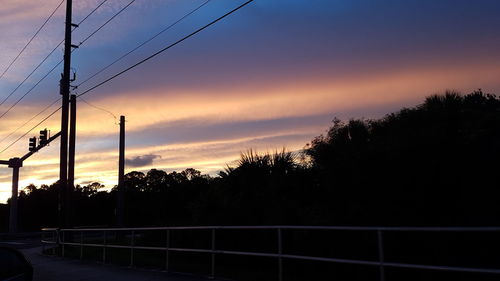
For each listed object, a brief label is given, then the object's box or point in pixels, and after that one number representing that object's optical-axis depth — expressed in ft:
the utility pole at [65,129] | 83.10
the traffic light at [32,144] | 126.93
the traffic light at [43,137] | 119.65
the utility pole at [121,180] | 99.60
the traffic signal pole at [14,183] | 169.58
